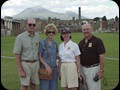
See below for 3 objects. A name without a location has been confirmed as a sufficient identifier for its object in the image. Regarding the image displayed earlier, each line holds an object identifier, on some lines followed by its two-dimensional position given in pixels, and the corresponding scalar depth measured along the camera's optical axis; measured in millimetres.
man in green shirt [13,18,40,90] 2946
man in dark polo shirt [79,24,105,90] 2940
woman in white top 2953
